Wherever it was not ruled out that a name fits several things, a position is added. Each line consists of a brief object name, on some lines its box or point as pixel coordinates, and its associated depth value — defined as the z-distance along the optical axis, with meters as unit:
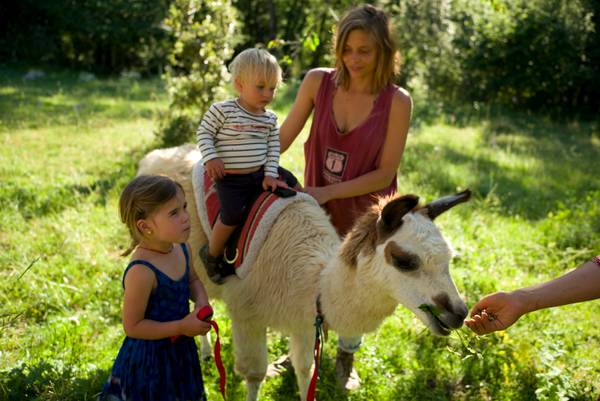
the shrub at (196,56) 7.41
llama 2.27
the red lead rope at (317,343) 2.44
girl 2.04
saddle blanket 2.82
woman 2.83
